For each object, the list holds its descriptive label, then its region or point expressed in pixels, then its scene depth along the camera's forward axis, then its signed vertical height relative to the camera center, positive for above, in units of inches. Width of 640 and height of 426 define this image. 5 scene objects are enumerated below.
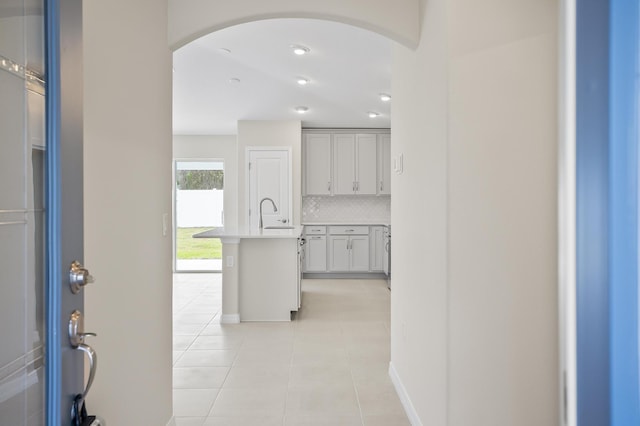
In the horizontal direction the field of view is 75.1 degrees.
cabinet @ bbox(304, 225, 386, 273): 278.8 -31.5
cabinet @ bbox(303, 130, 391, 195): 286.7 +29.7
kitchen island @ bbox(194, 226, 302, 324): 178.7 -31.4
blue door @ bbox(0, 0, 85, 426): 33.4 -0.7
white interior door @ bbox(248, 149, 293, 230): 262.4 +14.6
